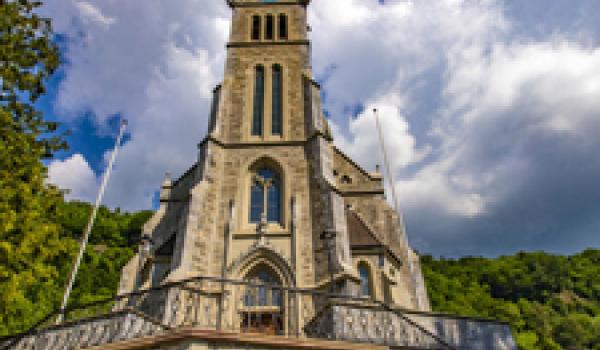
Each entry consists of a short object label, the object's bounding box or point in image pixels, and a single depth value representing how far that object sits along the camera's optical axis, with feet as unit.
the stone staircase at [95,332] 25.71
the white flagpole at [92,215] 47.70
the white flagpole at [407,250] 57.31
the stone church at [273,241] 26.81
